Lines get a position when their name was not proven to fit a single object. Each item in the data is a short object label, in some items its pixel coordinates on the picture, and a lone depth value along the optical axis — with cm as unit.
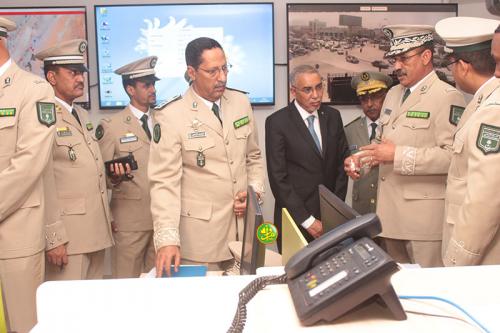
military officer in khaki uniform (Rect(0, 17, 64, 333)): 207
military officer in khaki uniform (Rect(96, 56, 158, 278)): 306
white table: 81
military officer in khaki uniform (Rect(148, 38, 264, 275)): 215
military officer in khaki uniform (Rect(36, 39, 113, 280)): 251
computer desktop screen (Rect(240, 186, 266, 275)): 135
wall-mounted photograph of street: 370
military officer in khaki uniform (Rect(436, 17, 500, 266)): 171
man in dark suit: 280
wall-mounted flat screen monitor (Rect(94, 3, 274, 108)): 365
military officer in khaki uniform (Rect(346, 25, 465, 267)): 233
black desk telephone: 78
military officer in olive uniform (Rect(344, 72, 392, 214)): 304
